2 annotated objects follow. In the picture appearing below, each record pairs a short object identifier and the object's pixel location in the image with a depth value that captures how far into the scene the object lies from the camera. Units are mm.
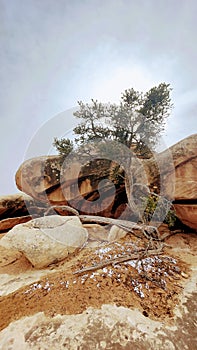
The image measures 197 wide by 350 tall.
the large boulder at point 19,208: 12193
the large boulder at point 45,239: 5191
